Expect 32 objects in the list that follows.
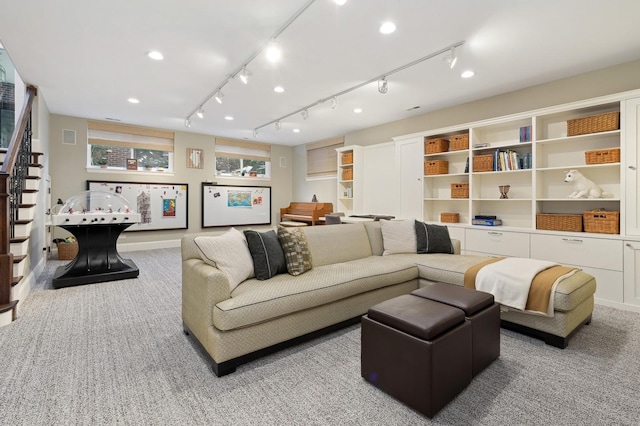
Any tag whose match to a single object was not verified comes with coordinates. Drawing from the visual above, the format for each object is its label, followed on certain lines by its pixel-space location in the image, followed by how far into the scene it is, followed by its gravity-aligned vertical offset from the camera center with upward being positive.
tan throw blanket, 2.23 -0.59
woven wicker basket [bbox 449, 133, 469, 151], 4.43 +1.01
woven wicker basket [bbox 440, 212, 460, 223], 4.66 -0.10
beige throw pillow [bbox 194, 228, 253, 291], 2.19 -0.32
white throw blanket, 2.32 -0.55
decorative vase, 4.18 +0.27
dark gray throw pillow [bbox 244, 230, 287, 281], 2.39 -0.34
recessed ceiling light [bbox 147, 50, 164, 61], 3.10 +1.62
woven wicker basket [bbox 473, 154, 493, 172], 4.15 +0.66
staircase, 2.72 +0.06
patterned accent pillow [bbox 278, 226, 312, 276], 2.54 -0.33
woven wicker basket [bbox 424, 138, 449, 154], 4.71 +1.01
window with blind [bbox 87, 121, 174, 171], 5.89 +1.31
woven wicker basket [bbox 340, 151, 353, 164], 6.23 +1.10
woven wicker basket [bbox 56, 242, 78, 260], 5.18 -0.65
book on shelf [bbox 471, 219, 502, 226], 4.16 -0.15
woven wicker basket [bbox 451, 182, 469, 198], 4.48 +0.31
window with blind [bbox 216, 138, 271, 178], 7.36 +1.33
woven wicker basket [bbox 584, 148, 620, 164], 3.19 +0.58
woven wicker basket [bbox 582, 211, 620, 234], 3.14 -0.12
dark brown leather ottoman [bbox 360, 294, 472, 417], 1.53 -0.75
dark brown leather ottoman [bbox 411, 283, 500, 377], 1.88 -0.66
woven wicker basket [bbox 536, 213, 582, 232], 3.38 -0.13
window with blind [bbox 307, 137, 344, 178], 7.10 +1.30
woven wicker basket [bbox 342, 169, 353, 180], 6.31 +0.77
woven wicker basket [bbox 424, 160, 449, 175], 4.76 +0.68
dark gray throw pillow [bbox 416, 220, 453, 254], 3.49 -0.33
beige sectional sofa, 1.92 -0.63
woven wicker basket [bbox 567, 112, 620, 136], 3.17 +0.93
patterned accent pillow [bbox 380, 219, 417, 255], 3.50 -0.30
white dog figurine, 3.40 +0.26
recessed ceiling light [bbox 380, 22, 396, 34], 2.59 +1.58
